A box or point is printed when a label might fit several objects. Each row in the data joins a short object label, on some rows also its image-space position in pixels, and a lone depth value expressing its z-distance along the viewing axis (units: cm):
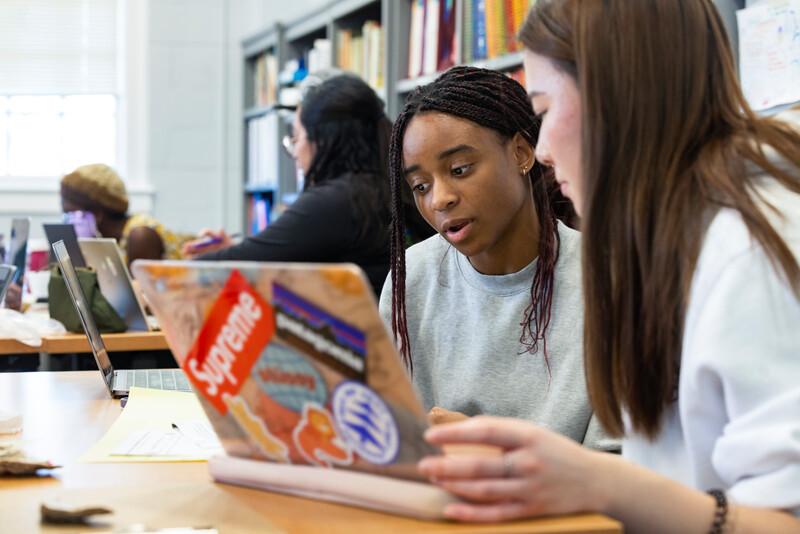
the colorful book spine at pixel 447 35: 335
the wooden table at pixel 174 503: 74
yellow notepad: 114
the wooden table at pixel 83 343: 233
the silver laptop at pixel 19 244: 325
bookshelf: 312
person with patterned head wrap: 360
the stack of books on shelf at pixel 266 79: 520
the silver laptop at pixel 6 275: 236
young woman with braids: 144
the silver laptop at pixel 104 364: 166
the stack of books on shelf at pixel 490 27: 298
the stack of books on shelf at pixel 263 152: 507
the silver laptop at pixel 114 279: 260
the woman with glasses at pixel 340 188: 272
